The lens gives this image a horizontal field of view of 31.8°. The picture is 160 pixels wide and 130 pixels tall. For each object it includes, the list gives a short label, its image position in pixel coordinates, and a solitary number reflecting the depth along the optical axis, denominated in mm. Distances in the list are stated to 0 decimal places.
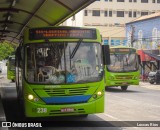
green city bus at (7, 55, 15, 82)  29849
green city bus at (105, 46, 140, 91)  18673
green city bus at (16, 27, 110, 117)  7840
